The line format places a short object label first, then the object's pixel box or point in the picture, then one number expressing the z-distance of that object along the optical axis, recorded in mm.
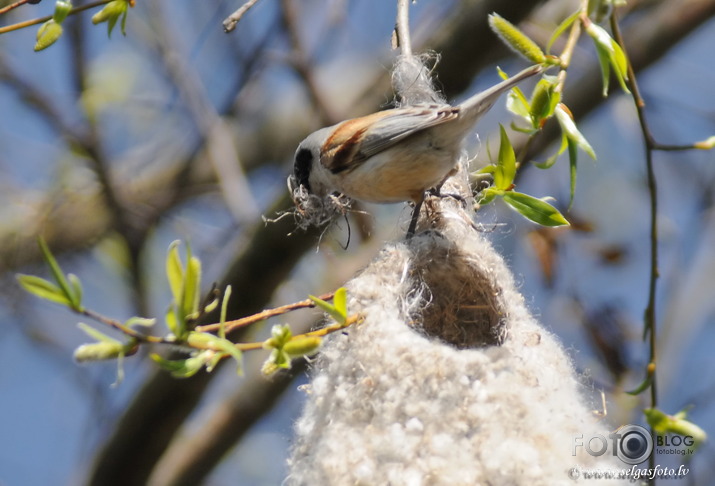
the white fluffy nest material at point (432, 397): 4462
